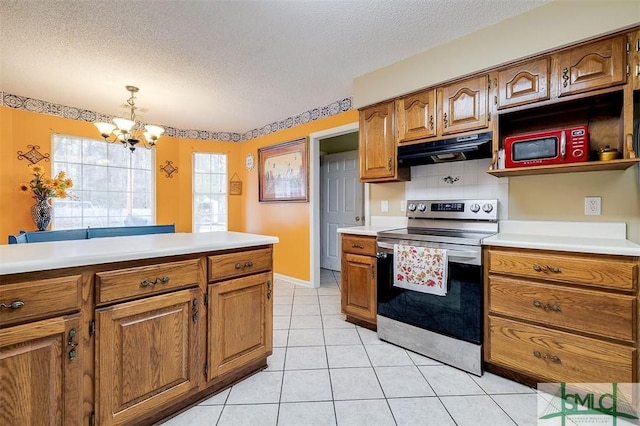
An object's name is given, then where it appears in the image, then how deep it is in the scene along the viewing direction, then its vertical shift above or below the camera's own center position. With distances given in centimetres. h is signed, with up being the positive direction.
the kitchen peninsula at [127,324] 107 -52
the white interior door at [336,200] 457 +19
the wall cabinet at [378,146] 260 +62
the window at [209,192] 490 +34
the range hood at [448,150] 209 +49
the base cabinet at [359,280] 250 -61
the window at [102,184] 374 +39
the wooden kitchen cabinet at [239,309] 162 -59
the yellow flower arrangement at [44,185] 334 +31
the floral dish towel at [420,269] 198 -41
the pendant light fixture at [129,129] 275 +83
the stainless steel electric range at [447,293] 188 -59
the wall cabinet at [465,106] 210 +81
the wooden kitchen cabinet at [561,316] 146 -59
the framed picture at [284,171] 398 +60
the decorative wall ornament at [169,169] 456 +69
